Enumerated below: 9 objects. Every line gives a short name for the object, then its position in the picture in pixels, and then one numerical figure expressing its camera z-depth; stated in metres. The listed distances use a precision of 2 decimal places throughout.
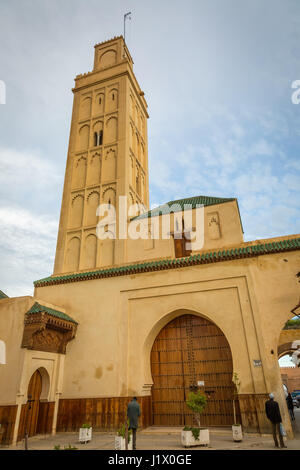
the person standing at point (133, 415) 7.98
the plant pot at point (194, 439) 8.12
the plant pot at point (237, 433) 8.61
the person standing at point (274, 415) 7.93
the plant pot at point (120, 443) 7.68
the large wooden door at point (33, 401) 10.84
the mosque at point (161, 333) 10.48
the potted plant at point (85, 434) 9.34
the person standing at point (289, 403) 15.78
